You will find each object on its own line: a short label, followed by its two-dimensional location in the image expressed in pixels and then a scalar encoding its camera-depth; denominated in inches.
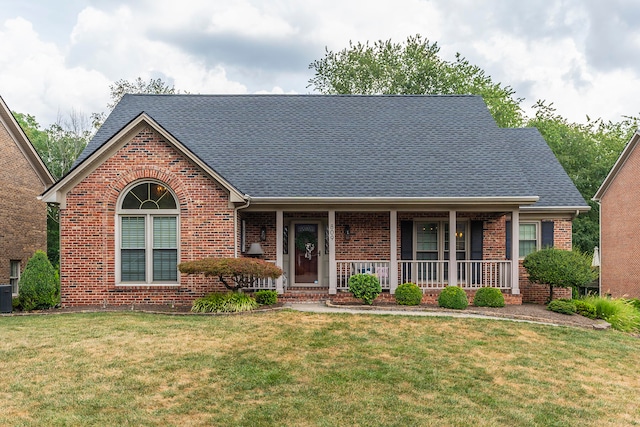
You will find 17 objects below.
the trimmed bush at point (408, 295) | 495.2
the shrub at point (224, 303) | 446.3
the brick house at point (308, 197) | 485.1
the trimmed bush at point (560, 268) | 506.0
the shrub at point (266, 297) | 490.3
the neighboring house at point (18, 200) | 655.8
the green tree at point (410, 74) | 1279.5
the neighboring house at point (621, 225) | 845.2
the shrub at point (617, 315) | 482.0
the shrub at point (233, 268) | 436.1
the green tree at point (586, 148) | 1171.3
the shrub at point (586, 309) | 484.4
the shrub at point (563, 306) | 484.1
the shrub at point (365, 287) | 490.6
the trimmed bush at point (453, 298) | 482.9
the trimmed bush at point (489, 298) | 499.5
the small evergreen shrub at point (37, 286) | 470.9
